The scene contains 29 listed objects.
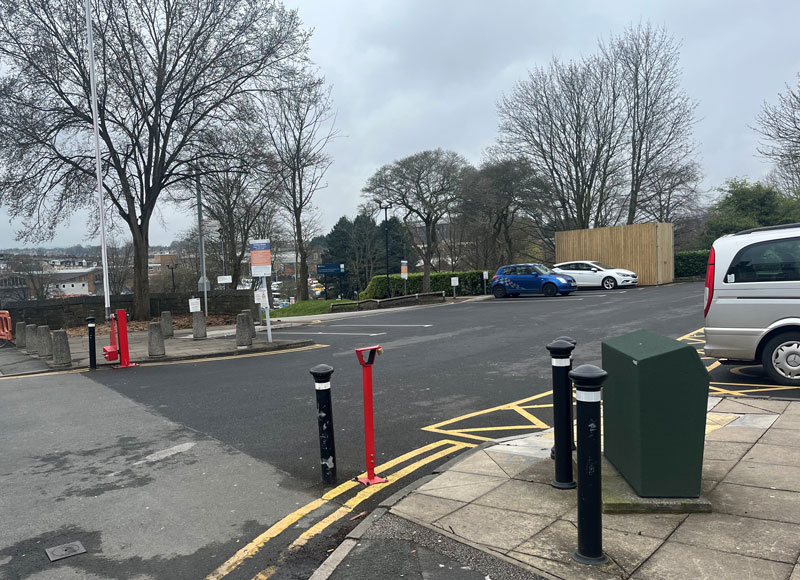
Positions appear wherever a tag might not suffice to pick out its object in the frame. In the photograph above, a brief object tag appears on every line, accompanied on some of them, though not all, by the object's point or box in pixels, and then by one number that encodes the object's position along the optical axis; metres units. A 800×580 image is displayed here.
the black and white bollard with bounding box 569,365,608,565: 3.11
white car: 28.84
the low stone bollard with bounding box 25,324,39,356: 15.78
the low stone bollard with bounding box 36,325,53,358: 14.46
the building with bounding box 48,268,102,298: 91.30
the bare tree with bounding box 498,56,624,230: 36.31
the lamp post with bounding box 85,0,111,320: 16.66
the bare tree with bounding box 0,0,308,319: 19.67
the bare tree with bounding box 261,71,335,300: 36.76
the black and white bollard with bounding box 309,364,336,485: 4.73
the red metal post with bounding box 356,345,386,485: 4.88
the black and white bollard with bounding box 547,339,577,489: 4.38
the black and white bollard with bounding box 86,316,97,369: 12.46
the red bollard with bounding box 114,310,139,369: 12.24
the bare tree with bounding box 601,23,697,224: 35.69
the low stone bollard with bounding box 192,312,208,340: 17.43
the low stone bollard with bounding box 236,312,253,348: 14.53
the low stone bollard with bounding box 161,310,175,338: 18.47
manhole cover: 3.82
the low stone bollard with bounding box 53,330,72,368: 12.75
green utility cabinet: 3.68
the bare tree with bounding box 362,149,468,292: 34.41
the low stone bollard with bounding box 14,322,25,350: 17.61
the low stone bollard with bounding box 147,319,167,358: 13.44
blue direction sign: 57.98
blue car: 26.98
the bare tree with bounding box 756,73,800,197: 19.19
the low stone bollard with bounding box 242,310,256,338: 14.89
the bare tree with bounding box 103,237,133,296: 59.75
